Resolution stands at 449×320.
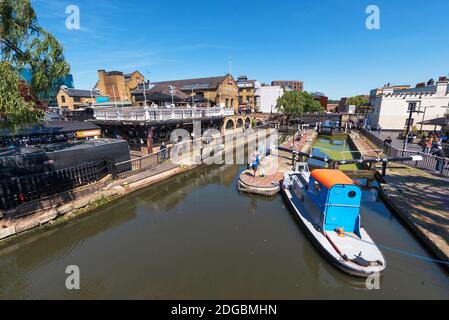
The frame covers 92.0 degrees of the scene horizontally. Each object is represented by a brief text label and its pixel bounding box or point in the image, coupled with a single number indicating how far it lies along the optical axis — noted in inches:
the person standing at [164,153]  750.5
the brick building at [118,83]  1950.8
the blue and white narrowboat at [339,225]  279.7
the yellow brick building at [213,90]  1609.3
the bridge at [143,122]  748.6
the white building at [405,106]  1204.5
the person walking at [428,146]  712.2
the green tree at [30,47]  339.6
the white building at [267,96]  2925.7
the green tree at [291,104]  2039.9
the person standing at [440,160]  558.9
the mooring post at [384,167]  572.0
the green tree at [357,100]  3951.8
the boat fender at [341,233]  326.6
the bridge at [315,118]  2140.7
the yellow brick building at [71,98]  1940.2
